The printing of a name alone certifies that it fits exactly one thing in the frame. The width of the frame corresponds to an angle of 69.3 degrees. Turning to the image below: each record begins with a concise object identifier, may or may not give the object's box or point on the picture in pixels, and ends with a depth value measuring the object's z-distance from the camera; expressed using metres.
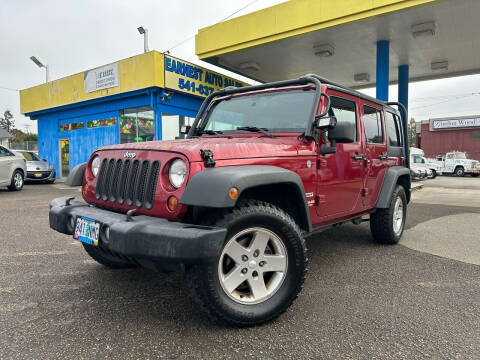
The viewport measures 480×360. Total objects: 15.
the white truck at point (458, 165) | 23.81
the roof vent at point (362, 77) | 15.49
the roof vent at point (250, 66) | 13.41
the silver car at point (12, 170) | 10.39
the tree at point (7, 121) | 91.31
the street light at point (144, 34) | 14.19
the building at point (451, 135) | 33.84
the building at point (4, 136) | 38.20
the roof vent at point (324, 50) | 11.56
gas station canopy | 9.23
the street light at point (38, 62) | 18.67
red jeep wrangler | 2.15
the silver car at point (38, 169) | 13.54
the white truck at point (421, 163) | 20.39
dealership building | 12.62
